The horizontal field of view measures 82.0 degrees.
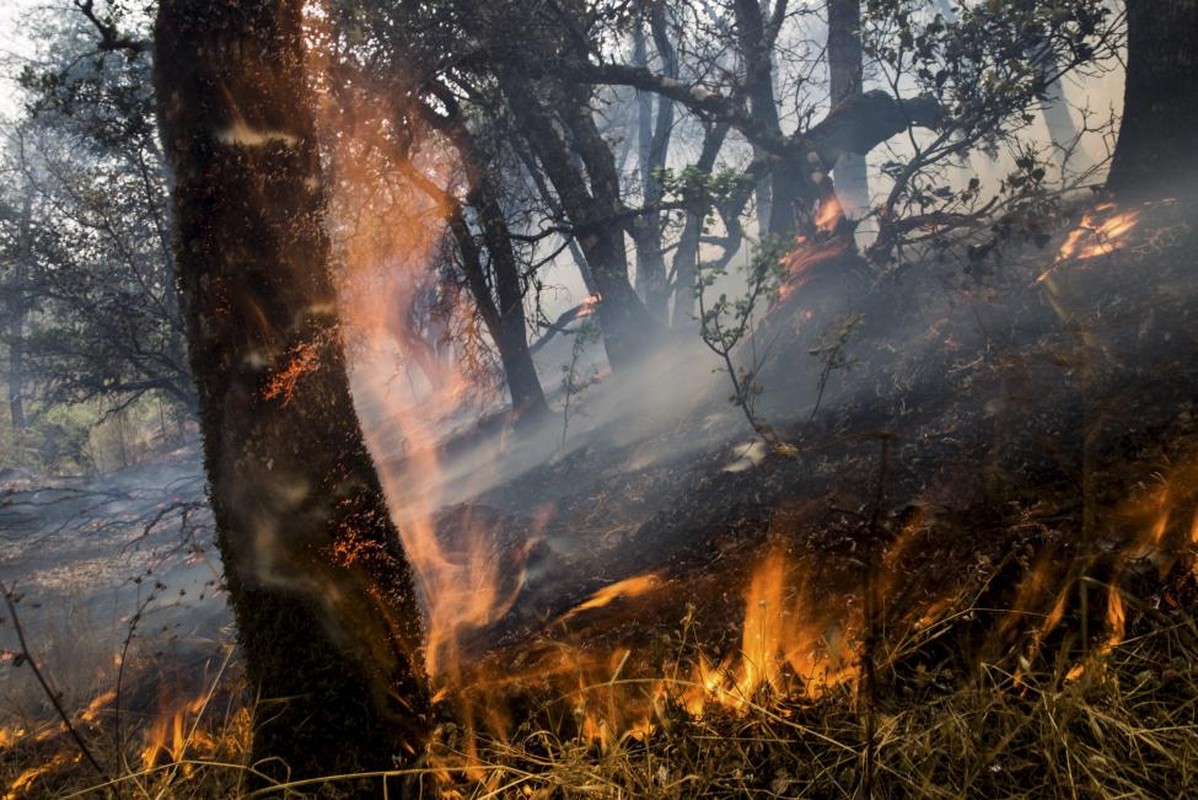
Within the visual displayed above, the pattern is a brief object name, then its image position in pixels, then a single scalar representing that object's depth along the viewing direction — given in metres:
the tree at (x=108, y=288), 9.53
